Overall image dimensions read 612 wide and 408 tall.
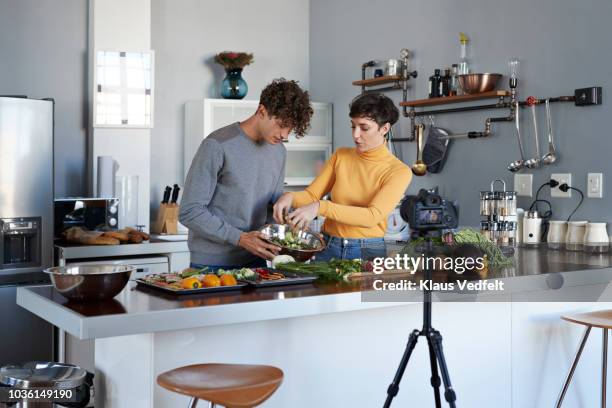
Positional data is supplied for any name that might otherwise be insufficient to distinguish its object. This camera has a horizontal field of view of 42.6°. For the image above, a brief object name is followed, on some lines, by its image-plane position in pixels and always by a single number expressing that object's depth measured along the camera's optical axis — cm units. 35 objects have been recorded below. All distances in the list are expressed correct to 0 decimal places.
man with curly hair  286
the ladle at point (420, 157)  462
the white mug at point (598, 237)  351
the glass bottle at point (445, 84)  442
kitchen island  223
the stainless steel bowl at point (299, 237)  289
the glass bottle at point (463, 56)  433
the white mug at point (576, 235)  360
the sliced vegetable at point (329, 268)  269
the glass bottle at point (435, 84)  446
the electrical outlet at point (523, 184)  397
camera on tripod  236
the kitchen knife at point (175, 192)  504
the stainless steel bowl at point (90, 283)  221
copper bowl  409
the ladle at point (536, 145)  391
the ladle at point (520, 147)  399
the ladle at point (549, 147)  383
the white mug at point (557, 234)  371
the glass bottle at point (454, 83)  437
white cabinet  519
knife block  501
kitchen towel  468
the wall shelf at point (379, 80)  483
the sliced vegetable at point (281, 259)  285
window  479
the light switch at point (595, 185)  363
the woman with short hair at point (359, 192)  295
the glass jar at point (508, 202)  377
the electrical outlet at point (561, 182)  377
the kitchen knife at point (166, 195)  508
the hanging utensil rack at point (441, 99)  396
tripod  233
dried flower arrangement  523
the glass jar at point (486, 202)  382
